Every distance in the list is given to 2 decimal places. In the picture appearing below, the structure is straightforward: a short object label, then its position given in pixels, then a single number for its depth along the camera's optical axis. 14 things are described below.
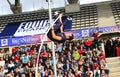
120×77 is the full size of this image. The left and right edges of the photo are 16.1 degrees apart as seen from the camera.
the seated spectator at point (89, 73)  18.67
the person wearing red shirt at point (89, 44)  21.12
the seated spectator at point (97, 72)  18.73
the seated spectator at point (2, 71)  20.19
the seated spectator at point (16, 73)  19.83
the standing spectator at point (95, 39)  21.07
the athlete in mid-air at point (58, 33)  12.10
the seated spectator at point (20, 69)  19.86
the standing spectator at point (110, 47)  22.20
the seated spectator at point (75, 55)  20.19
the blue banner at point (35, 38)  25.51
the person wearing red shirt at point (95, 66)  19.00
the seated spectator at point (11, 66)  20.68
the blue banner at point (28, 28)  32.41
